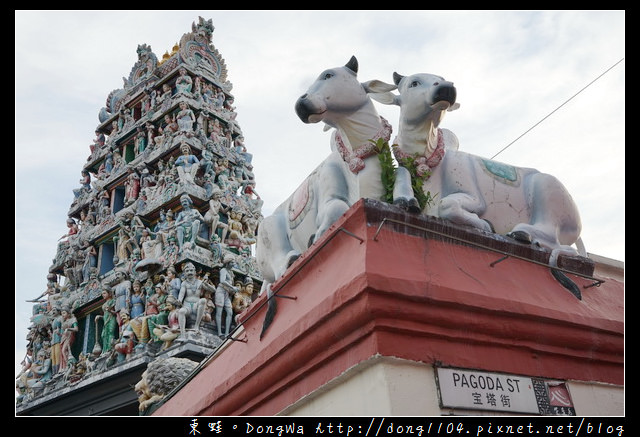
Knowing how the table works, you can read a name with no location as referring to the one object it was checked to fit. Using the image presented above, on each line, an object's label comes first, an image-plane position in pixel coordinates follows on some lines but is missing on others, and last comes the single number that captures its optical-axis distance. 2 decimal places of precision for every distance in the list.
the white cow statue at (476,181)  4.70
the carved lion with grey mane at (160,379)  7.29
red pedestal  3.54
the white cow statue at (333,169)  4.74
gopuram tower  13.21
